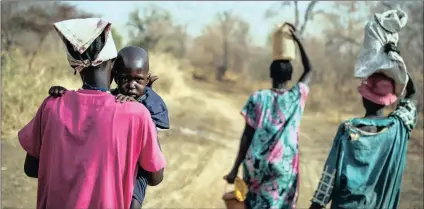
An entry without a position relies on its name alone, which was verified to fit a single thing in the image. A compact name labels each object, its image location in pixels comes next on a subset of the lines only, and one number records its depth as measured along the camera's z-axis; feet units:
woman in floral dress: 14.06
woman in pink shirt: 7.14
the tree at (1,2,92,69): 39.17
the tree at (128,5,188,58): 50.75
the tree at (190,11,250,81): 58.49
